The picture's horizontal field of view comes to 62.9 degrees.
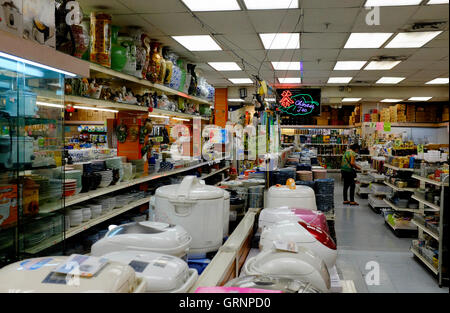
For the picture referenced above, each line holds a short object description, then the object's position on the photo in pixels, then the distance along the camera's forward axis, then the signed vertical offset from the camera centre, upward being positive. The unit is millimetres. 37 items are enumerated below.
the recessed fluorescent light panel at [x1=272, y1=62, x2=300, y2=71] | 7891 +1676
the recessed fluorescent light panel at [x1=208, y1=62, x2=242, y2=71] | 8031 +1689
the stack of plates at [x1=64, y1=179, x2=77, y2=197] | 3508 -469
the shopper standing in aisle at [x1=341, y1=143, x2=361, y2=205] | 9227 -711
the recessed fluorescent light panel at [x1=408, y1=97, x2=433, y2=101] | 12227 +1506
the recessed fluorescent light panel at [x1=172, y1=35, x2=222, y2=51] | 6046 +1679
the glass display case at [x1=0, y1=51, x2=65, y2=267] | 2631 -163
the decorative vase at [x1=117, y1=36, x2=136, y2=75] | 4730 +1100
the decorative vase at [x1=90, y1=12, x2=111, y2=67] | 4152 +1167
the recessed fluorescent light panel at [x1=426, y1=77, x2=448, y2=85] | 9659 +1670
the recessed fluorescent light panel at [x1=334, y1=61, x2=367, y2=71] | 7734 +1679
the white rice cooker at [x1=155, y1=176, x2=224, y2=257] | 1529 -297
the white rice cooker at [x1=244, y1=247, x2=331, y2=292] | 1079 -378
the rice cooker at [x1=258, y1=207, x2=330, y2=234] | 1693 -356
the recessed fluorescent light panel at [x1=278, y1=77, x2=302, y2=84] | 9880 +1697
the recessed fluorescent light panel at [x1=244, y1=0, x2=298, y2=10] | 4363 +1663
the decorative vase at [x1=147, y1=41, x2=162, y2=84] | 5381 +1137
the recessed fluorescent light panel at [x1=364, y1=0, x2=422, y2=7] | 4201 +1622
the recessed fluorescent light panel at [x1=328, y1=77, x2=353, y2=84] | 9792 +1703
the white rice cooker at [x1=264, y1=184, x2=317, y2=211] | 2133 -329
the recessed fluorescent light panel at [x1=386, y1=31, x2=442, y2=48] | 5605 +1657
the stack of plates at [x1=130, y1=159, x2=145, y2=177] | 5271 -374
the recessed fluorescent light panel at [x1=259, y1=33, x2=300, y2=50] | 5793 +1664
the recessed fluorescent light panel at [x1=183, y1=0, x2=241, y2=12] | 4429 +1670
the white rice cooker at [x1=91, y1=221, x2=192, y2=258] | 1148 -321
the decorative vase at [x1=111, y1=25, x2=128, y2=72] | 4543 +1015
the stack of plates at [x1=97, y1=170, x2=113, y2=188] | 4148 -445
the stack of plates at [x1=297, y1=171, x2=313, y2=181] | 4262 -399
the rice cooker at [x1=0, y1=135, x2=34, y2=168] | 2594 -93
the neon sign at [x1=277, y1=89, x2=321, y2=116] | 8711 +935
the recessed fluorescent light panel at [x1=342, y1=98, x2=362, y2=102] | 13773 +1571
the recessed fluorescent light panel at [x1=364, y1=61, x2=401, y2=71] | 7668 +1673
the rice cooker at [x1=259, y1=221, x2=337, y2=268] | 1353 -362
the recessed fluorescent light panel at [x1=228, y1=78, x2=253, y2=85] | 10147 +1703
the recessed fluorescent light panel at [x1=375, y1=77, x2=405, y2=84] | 9631 +1691
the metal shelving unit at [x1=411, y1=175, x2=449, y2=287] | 4671 -1174
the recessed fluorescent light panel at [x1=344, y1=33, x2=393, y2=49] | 5684 +1661
